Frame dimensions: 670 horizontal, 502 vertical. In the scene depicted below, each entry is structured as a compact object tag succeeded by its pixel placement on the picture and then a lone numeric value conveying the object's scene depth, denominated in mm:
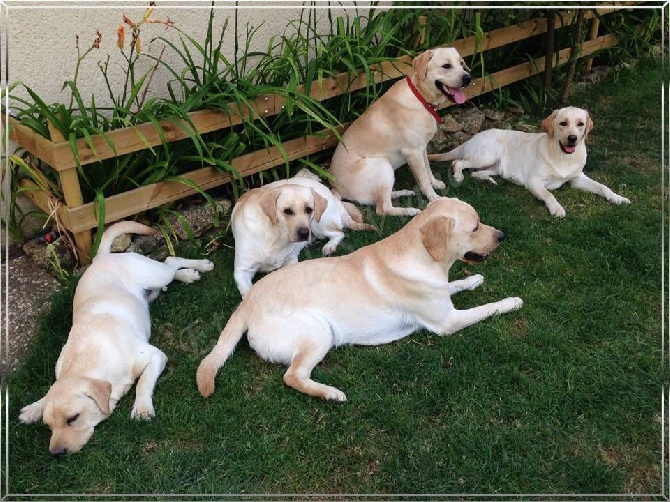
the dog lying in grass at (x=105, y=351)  3189
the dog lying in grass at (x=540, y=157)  5348
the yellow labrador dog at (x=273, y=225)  4320
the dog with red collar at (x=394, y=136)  5359
